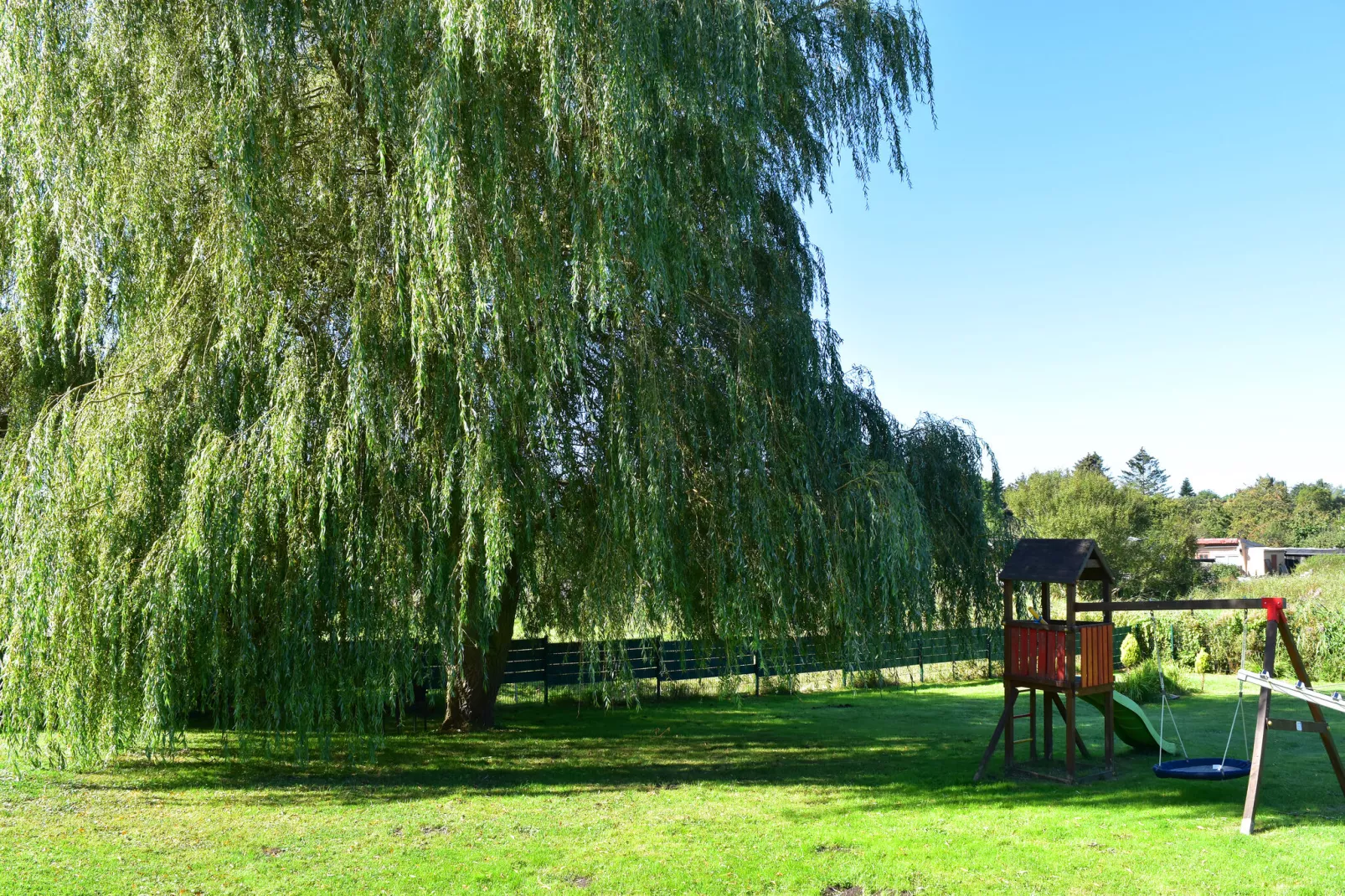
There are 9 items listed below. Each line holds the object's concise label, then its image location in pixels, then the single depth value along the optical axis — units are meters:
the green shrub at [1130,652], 17.34
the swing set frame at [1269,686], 6.95
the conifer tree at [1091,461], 67.76
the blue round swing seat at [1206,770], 7.15
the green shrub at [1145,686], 13.88
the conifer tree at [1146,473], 88.26
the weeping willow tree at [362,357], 6.64
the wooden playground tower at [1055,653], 8.26
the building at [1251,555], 47.12
